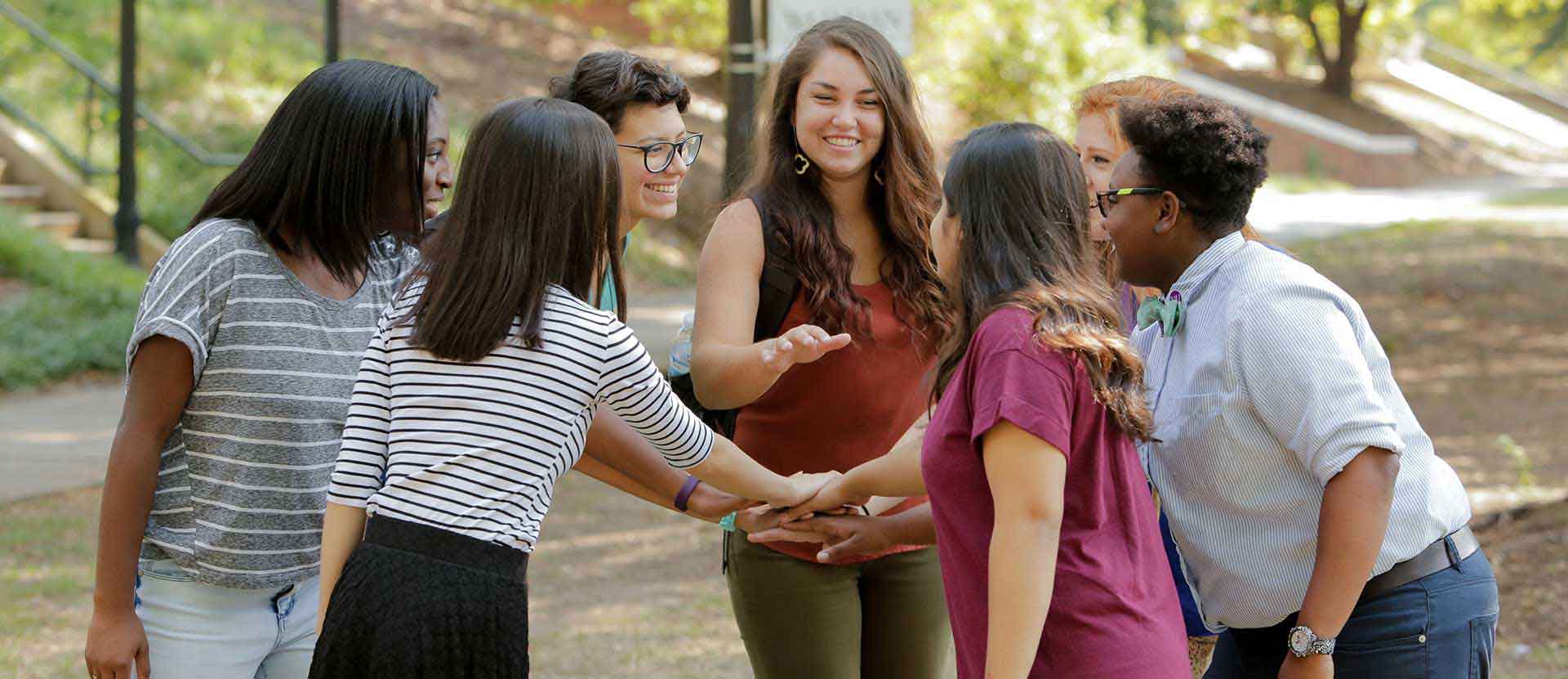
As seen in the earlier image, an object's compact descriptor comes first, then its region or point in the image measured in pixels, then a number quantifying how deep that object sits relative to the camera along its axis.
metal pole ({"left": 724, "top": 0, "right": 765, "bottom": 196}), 10.22
